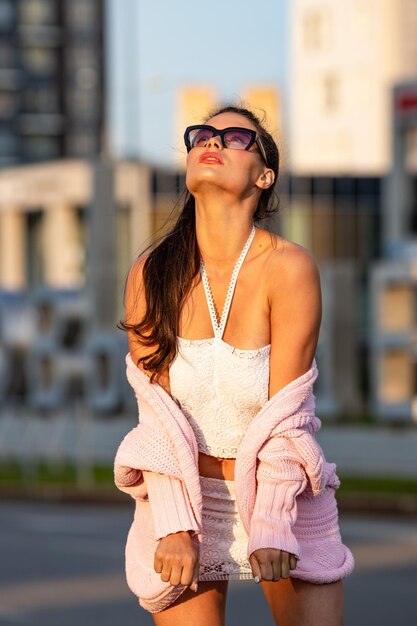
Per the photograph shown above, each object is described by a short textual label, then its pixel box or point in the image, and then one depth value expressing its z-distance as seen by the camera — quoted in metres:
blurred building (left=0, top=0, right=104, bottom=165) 110.44
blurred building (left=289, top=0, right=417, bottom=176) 87.88
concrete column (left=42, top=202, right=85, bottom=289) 56.59
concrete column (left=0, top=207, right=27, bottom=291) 59.16
